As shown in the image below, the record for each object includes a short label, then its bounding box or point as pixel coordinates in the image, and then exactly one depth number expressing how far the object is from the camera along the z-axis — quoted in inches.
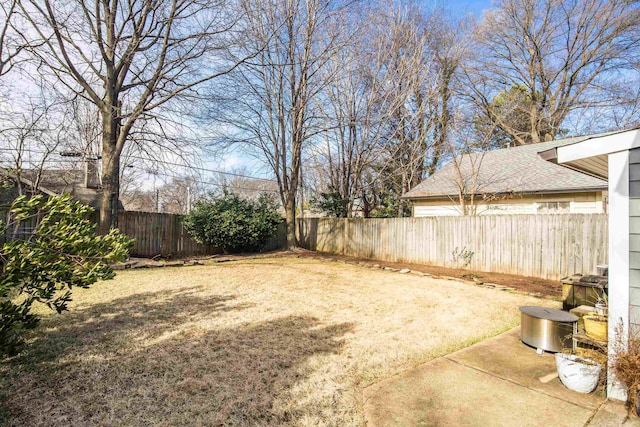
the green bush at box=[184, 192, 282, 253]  463.2
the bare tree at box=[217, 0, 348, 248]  474.9
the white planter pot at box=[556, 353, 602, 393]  105.7
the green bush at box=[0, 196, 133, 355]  96.0
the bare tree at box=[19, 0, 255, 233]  329.7
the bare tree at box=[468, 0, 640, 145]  640.4
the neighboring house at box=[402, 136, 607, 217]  381.4
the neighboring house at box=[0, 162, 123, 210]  514.5
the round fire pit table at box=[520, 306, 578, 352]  133.8
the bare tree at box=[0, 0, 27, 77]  307.3
